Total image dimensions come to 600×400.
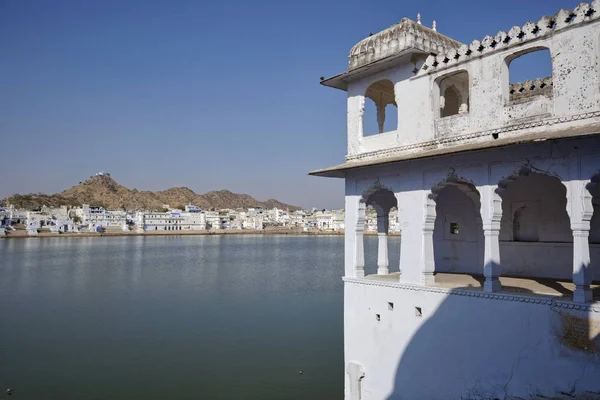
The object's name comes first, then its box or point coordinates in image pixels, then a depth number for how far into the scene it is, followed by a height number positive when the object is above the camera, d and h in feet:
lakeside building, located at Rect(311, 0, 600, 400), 22.68 +0.91
